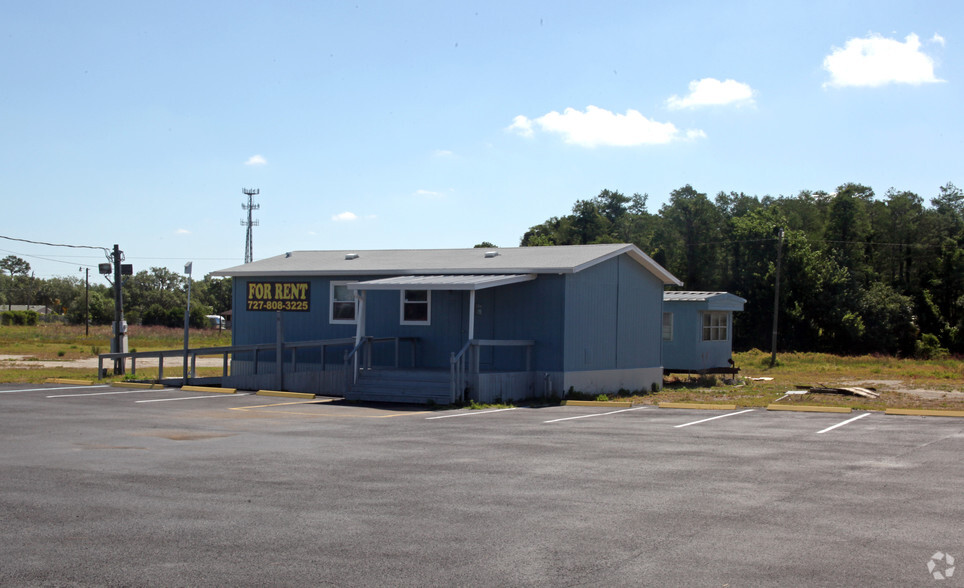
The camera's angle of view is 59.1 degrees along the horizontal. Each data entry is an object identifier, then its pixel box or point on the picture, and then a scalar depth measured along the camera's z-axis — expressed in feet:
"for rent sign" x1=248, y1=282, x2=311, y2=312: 78.69
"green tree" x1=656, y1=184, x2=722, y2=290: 204.85
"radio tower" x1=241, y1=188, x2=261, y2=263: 256.32
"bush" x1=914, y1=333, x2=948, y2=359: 163.63
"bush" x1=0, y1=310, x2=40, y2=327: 278.26
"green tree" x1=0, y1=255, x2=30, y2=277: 546.26
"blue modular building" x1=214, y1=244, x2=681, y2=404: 64.08
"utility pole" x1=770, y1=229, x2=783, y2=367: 134.92
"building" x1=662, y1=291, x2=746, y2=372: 91.35
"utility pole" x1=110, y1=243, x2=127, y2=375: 87.66
